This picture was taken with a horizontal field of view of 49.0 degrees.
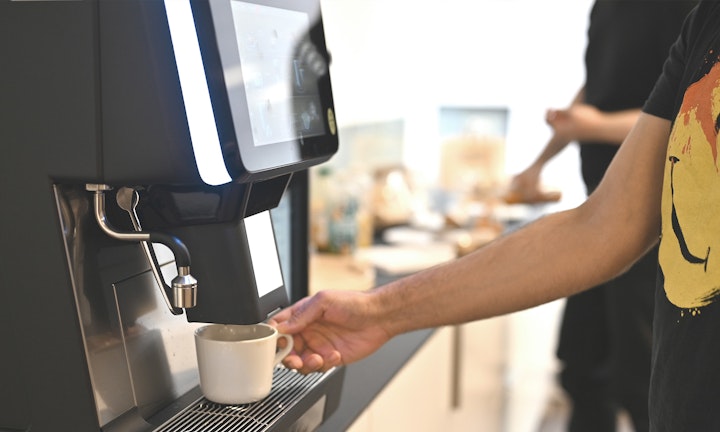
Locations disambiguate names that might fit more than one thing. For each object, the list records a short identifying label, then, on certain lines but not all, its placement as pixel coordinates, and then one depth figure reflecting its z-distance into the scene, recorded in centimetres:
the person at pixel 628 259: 80
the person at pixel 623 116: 196
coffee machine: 69
